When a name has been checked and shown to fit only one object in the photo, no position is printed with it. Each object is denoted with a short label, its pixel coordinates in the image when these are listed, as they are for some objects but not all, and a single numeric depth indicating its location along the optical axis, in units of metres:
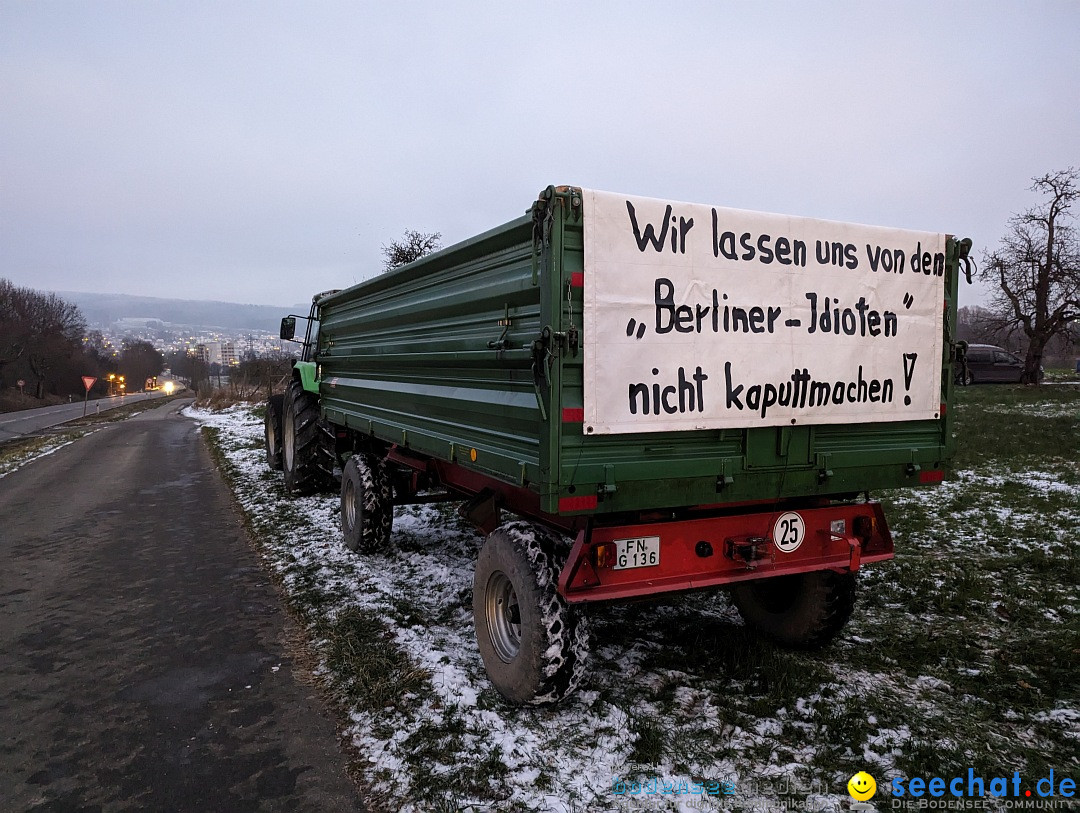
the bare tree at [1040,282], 21.47
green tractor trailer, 2.90
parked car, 27.31
